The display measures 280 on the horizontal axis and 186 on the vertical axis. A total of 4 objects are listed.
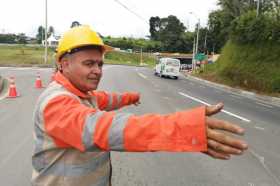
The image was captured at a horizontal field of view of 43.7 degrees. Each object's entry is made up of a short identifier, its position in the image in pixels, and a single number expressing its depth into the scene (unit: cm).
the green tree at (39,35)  16755
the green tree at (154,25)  16975
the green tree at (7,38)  14418
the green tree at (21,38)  14650
